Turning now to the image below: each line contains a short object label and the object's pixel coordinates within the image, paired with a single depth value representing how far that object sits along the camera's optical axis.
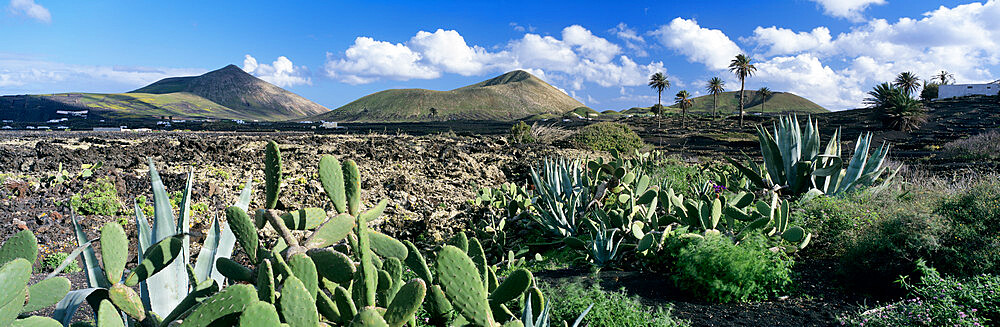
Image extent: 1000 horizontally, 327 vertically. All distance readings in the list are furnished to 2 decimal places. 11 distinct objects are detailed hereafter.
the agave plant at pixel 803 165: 5.91
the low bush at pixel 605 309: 3.09
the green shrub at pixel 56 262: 5.16
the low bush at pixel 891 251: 3.55
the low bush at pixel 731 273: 3.46
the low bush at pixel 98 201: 6.26
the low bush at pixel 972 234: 3.46
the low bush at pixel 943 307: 2.82
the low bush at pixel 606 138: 15.77
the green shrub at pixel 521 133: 16.91
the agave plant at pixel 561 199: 5.21
